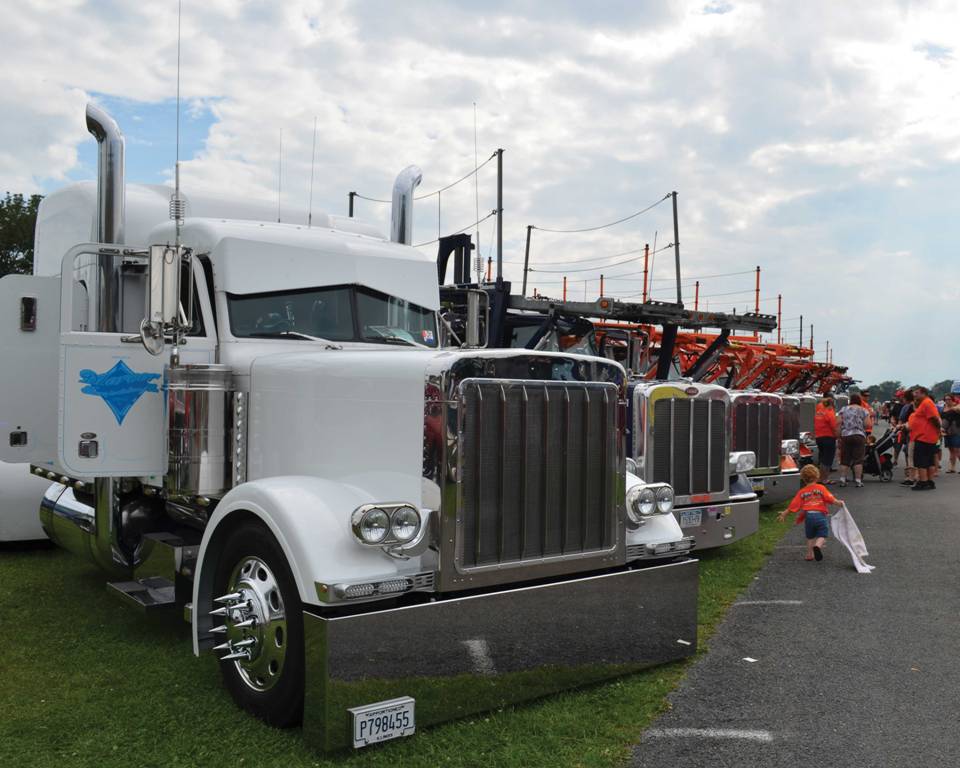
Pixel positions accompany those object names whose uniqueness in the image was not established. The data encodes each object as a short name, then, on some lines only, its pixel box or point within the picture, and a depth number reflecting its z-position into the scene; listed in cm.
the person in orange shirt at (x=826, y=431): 1499
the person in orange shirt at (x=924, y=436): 1450
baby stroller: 1686
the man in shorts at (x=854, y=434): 1504
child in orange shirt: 869
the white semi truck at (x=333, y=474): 415
